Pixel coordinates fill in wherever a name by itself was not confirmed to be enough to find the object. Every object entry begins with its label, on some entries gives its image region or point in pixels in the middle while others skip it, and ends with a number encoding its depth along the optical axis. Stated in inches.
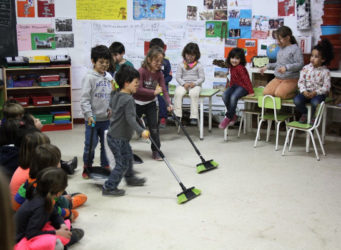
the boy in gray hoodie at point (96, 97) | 158.4
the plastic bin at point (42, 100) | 242.2
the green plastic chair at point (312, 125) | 189.5
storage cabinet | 239.9
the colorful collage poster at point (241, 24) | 246.8
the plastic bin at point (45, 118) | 242.5
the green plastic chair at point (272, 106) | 203.0
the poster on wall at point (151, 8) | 255.4
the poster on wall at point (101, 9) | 253.8
